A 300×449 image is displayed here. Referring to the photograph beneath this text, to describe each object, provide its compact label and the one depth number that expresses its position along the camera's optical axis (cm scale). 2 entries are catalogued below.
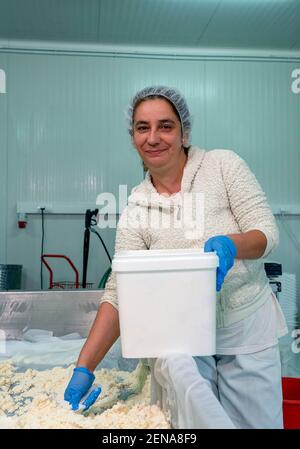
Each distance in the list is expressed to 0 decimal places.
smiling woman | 127
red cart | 405
